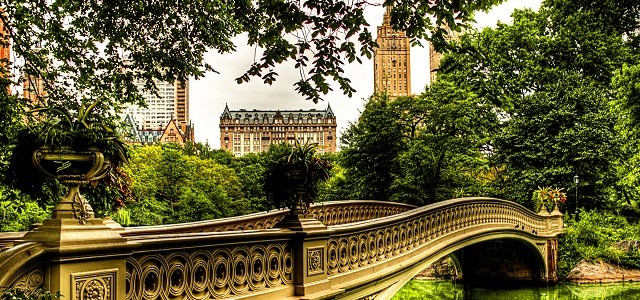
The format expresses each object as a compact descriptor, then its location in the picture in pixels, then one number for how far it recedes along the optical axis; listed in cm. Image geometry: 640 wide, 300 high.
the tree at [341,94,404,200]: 2650
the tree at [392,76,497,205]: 2473
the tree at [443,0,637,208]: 2569
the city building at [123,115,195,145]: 10319
